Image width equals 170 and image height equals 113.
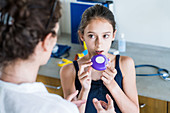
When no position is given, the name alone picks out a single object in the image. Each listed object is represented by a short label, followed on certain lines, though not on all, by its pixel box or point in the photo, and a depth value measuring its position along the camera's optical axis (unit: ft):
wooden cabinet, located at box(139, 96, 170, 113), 5.72
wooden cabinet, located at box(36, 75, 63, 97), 6.72
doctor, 2.44
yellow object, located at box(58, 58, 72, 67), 6.98
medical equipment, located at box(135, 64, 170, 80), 6.25
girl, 4.56
